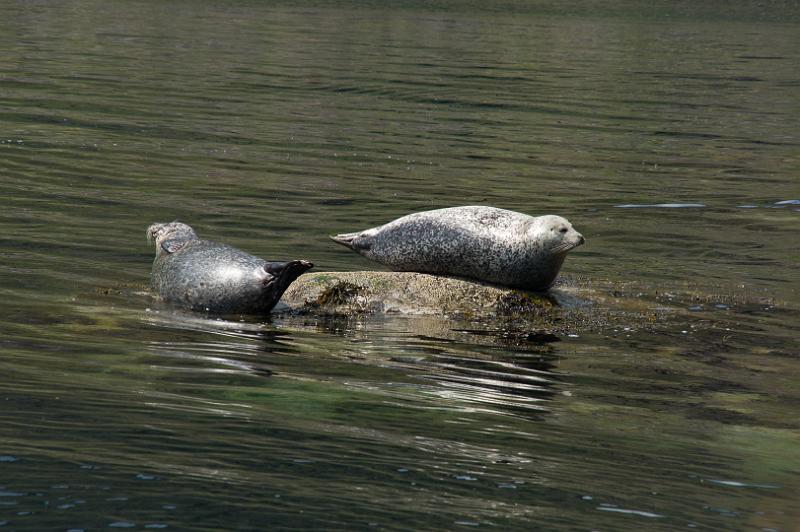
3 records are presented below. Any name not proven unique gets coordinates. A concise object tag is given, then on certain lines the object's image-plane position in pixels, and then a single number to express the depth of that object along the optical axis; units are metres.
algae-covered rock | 18.28
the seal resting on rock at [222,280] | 17.84
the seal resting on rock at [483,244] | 18.50
